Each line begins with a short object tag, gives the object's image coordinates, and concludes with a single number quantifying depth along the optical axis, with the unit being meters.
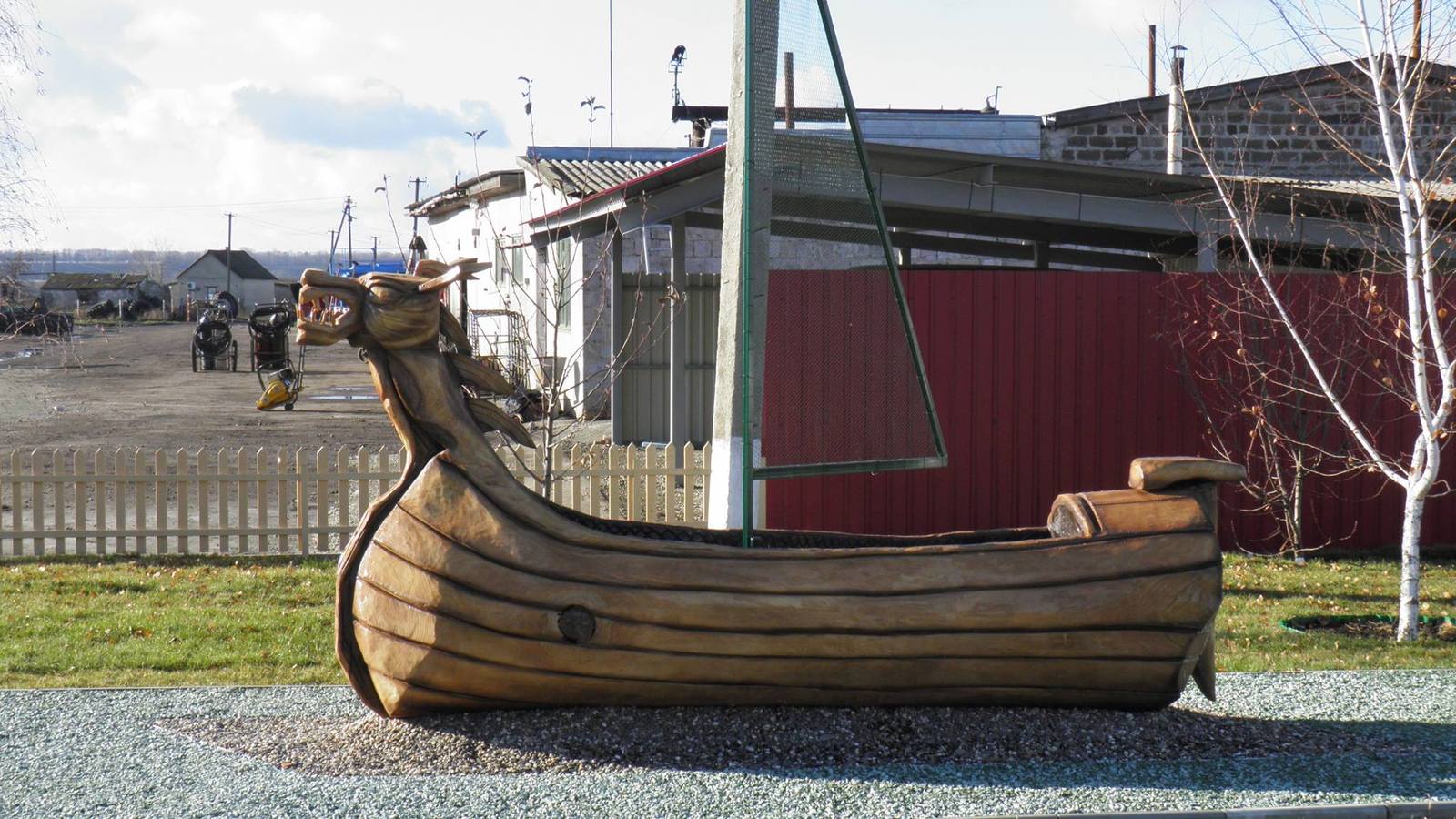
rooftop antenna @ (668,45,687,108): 22.77
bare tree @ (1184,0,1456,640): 6.61
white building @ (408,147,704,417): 15.11
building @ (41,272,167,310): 62.38
